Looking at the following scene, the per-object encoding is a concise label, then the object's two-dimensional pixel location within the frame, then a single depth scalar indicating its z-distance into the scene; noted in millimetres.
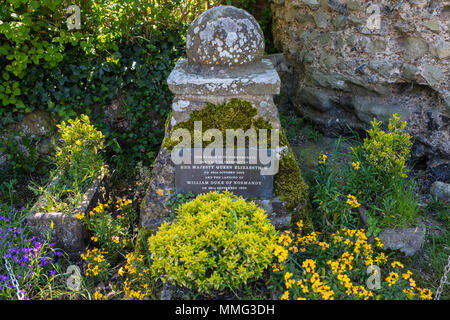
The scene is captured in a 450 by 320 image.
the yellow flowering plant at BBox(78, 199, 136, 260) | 3326
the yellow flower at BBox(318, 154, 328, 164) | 3589
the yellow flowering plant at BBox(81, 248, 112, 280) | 3123
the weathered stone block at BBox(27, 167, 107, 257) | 3273
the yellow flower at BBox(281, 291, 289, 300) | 2441
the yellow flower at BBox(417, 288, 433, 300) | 2612
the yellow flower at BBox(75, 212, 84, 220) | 3247
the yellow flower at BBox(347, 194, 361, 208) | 3153
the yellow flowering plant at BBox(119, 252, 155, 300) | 2885
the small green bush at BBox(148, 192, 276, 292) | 2500
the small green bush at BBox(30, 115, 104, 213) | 3580
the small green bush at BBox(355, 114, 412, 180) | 3354
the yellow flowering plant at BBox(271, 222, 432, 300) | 2549
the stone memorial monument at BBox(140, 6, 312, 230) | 3064
